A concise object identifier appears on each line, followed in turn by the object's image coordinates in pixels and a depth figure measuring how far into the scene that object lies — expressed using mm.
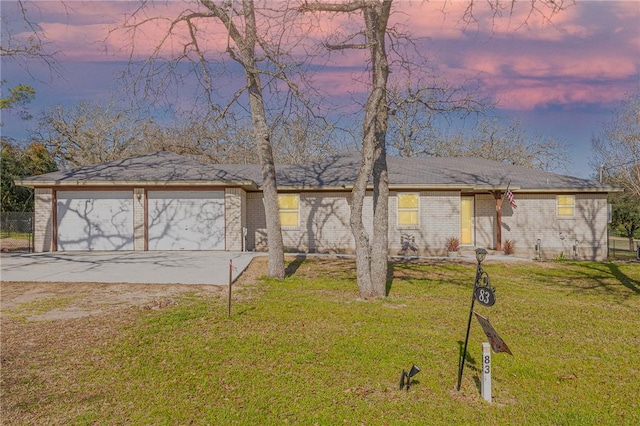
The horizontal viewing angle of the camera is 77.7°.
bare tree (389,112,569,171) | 35156
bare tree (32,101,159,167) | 32156
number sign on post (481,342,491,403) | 4102
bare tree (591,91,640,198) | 18633
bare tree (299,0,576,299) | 8008
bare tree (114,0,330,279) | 9383
